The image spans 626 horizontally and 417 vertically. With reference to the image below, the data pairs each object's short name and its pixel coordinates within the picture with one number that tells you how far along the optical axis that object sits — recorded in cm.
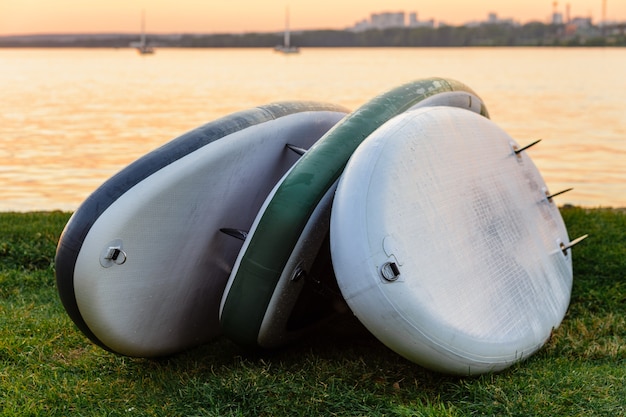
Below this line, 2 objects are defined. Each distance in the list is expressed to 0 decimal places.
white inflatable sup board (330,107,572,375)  340
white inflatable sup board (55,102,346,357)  371
